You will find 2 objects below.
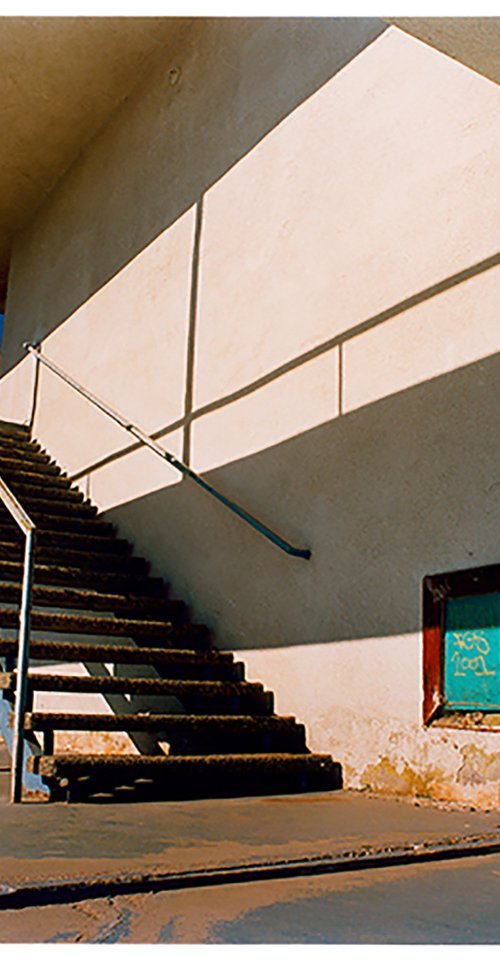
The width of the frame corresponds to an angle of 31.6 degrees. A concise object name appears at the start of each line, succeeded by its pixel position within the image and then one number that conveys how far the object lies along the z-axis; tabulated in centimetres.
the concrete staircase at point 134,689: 289
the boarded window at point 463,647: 281
